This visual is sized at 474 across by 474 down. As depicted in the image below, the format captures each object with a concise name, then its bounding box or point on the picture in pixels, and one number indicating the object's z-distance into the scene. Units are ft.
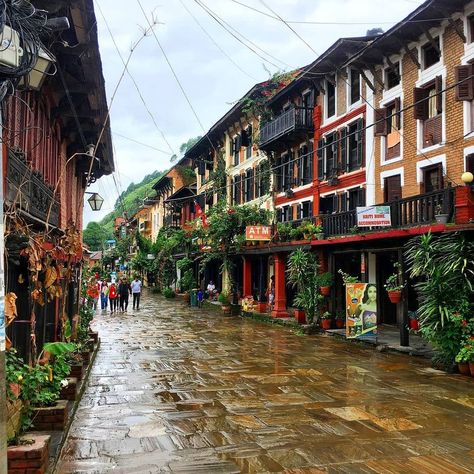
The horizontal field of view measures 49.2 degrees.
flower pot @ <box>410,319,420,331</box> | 55.54
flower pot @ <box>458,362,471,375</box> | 34.58
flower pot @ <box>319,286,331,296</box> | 58.59
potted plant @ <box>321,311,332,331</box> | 59.16
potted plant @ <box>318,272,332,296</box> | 58.54
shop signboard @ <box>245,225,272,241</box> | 73.97
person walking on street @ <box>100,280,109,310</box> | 87.30
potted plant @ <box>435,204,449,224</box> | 39.93
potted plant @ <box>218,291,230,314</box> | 83.76
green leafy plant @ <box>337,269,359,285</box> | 50.70
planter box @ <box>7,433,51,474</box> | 14.64
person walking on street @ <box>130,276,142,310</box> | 89.71
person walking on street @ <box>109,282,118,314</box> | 84.17
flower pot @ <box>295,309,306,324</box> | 64.49
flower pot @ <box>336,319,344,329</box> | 59.55
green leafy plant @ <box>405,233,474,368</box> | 34.71
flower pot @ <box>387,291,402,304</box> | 45.27
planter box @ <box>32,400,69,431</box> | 19.29
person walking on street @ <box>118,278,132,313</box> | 86.33
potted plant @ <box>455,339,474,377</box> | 33.40
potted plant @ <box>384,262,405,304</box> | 45.21
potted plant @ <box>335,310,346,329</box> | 59.50
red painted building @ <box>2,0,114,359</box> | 20.35
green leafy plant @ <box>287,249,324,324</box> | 59.77
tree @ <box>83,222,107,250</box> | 309.83
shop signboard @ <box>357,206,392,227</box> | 46.98
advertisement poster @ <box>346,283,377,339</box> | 47.73
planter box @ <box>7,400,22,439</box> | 14.88
